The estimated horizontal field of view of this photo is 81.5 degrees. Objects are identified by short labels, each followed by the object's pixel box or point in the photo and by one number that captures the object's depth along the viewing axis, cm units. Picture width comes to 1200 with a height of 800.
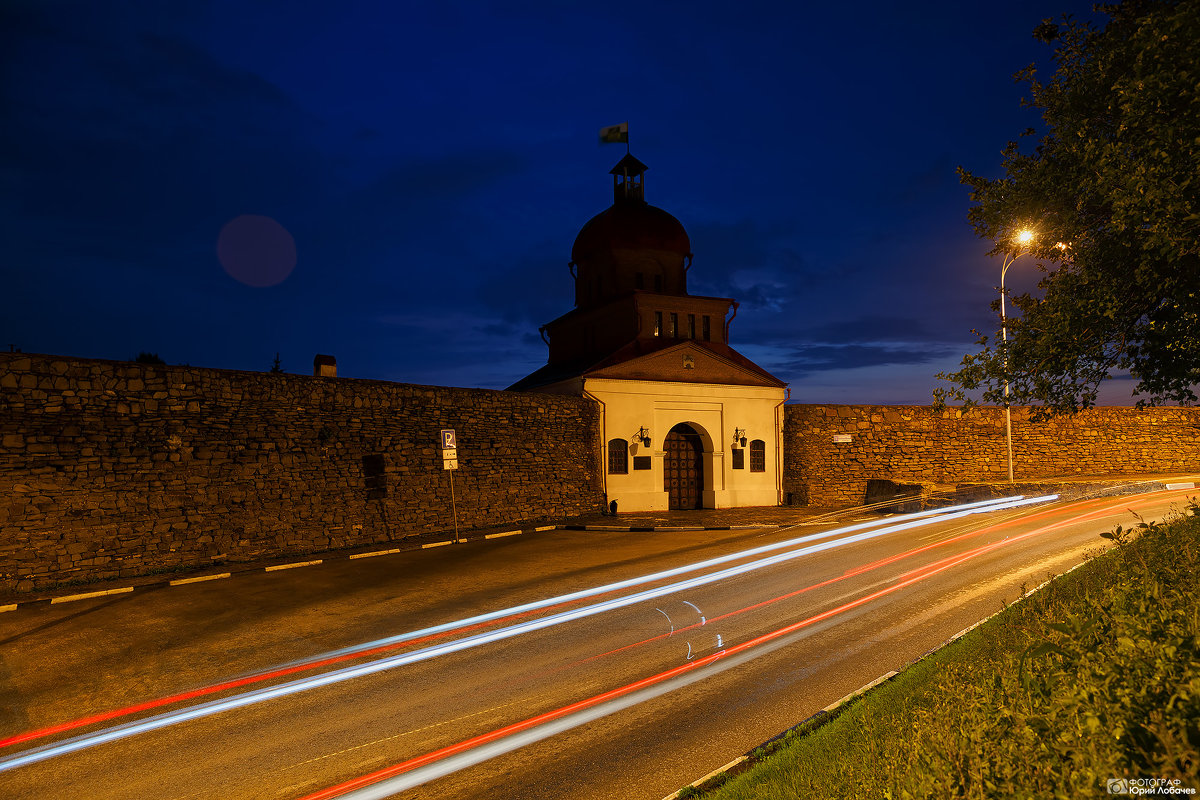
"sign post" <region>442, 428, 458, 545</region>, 1852
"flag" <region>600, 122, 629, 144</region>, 3516
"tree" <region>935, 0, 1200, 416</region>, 707
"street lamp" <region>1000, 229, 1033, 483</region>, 957
